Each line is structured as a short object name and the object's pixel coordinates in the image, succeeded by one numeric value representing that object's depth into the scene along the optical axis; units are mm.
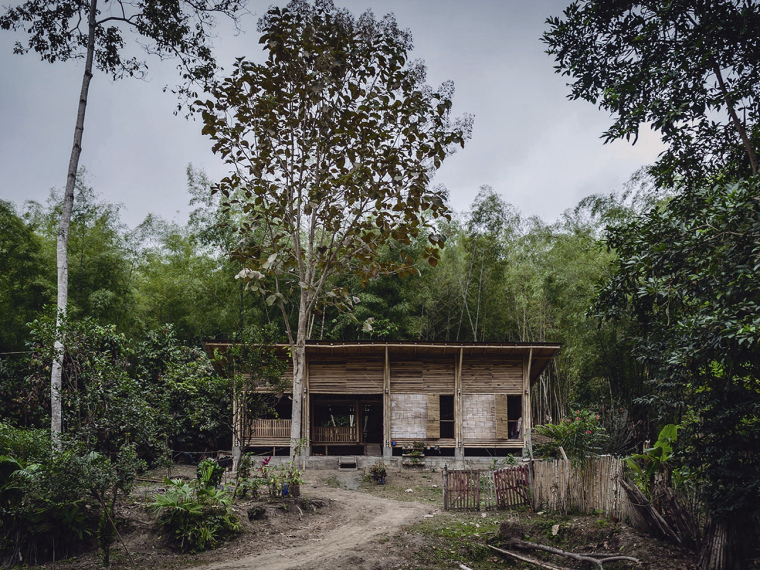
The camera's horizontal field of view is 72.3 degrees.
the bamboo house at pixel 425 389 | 16422
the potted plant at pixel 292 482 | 9523
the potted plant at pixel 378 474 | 13836
